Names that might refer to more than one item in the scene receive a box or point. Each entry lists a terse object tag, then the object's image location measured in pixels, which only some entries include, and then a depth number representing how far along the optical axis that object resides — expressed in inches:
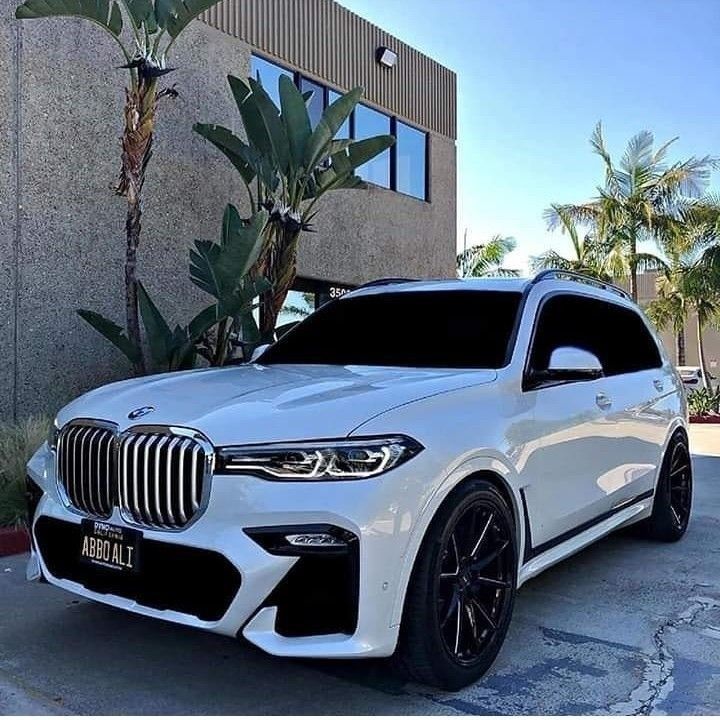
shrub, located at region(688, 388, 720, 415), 742.5
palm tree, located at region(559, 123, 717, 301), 743.1
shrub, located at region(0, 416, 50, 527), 222.5
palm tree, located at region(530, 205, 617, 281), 786.8
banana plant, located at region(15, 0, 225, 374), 303.4
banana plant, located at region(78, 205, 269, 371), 304.5
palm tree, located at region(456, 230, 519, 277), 934.4
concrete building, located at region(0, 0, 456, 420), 333.7
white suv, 112.0
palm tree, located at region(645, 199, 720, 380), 726.5
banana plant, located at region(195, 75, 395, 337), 344.8
